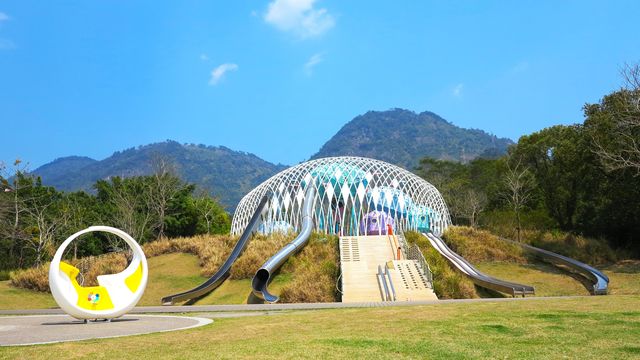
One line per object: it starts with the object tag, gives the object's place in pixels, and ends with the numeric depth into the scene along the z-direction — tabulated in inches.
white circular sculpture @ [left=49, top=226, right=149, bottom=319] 516.1
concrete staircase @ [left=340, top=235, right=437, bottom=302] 799.7
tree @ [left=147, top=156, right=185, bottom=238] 1933.3
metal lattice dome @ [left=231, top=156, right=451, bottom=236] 1322.6
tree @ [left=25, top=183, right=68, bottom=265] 1370.6
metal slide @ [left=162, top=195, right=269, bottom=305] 896.3
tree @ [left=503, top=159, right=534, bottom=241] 1931.6
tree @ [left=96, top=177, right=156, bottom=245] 1536.7
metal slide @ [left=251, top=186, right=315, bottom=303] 850.1
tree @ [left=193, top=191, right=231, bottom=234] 2244.1
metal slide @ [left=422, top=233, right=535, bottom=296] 806.5
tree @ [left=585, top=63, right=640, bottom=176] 1050.7
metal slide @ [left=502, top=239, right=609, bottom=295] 810.8
